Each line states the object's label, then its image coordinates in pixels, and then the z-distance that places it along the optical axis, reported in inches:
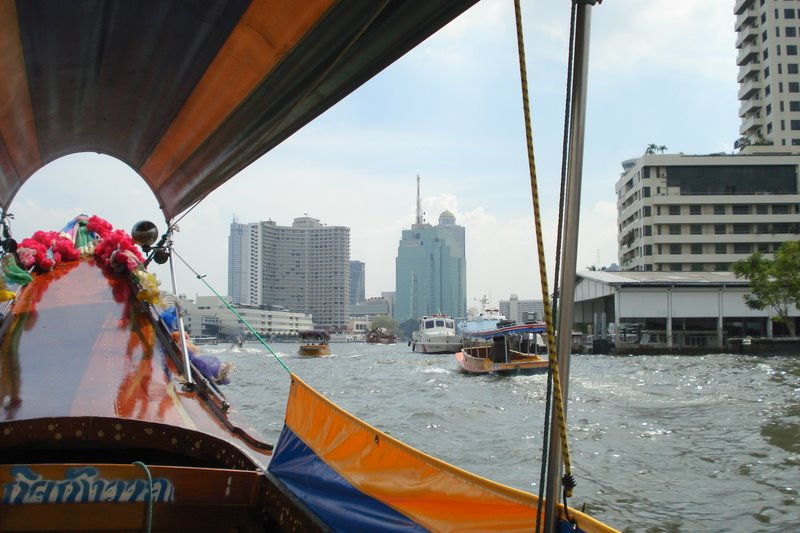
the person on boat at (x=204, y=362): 189.9
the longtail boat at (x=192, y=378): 87.0
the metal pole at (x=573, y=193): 63.6
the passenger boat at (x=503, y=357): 826.2
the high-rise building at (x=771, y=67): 2256.4
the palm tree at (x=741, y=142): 2326.8
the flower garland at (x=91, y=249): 219.0
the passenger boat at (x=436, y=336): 1872.5
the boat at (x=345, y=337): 3954.2
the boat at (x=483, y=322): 1599.4
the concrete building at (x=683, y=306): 1577.3
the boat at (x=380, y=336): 3223.4
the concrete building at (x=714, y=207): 2020.2
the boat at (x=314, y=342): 1684.3
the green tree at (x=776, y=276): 1390.3
